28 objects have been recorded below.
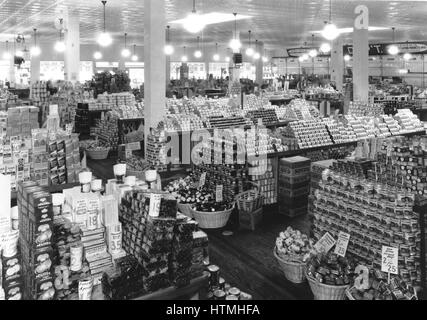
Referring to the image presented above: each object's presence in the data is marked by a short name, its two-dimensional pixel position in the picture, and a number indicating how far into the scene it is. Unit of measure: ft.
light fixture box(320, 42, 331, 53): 48.07
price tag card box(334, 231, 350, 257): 14.98
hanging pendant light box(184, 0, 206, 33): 27.04
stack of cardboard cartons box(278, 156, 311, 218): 22.67
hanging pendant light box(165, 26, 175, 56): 53.52
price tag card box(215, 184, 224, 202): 21.70
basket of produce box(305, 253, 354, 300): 13.52
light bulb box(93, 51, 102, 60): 86.78
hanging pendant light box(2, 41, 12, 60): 96.35
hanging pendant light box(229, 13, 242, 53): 47.57
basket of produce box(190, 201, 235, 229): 20.86
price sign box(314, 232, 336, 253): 15.48
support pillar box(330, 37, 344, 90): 74.49
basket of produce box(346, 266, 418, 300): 12.58
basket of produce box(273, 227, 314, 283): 15.37
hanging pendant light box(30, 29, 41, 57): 63.52
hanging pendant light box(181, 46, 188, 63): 101.53
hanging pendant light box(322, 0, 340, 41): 32.09
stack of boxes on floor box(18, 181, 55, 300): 8.89
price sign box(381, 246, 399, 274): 13.25
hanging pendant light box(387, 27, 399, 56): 53.21
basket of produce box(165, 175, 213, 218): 21.88
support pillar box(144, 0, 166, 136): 30.91
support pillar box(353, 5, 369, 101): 50.30
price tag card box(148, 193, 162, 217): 9.40
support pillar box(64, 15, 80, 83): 49.08
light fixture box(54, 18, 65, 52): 50.42
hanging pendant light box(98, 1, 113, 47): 41.47
